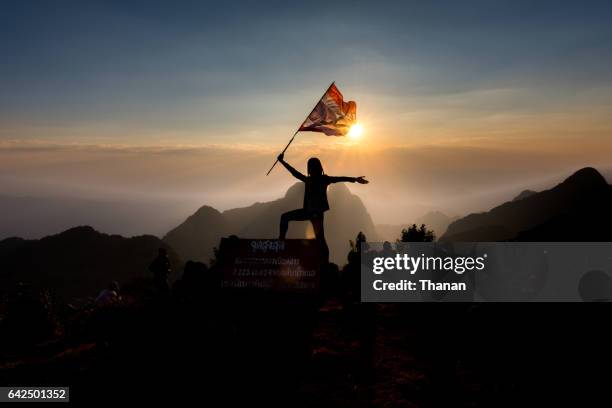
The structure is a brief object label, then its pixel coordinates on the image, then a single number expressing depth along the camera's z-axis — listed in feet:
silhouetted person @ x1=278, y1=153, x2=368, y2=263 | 37.91
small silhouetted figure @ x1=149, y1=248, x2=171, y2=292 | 49.80
